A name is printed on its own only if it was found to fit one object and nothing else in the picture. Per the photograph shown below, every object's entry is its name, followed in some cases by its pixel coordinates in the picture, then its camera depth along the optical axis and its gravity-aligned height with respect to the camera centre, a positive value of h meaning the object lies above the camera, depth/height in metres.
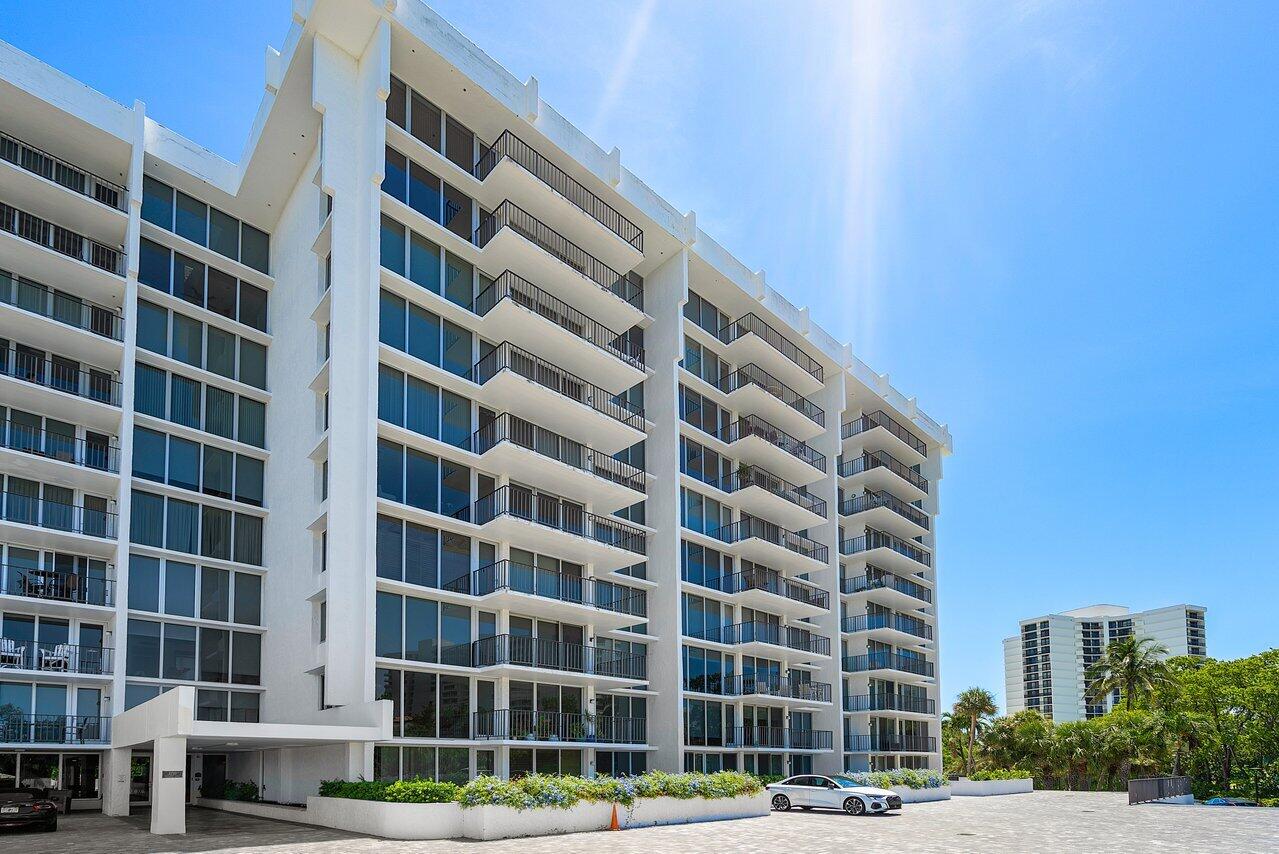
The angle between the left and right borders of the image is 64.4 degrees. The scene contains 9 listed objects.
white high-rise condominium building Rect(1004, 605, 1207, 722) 166.75 -10.35
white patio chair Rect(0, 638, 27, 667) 29.56 -1.85
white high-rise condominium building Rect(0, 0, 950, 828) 30.44 +5.16
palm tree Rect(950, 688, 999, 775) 74.62 -8.70
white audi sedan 35.16 -7.31
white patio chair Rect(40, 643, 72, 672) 30.31 -2.04
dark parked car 23.75 -5.16
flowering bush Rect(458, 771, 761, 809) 24.44 -5.42
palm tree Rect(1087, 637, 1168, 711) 72.88 -6.15
